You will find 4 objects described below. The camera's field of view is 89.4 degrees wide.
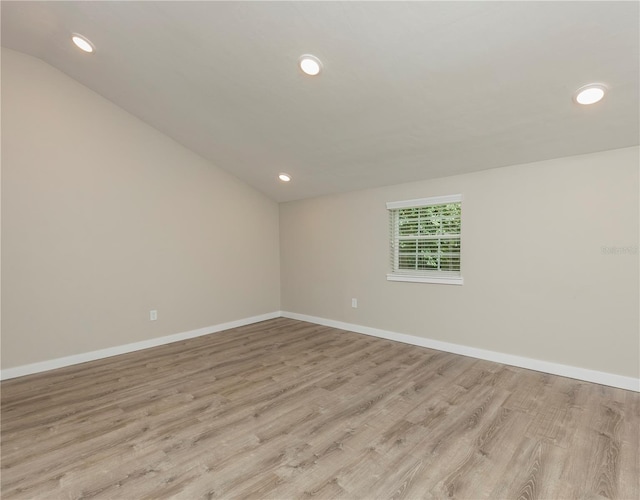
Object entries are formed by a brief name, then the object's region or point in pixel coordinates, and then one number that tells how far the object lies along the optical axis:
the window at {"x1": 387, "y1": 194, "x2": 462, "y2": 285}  3.79
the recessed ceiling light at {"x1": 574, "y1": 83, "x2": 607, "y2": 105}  2.19
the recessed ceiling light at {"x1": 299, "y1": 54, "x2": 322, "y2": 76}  2.36
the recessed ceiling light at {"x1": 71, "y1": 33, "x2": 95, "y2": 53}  2.76
